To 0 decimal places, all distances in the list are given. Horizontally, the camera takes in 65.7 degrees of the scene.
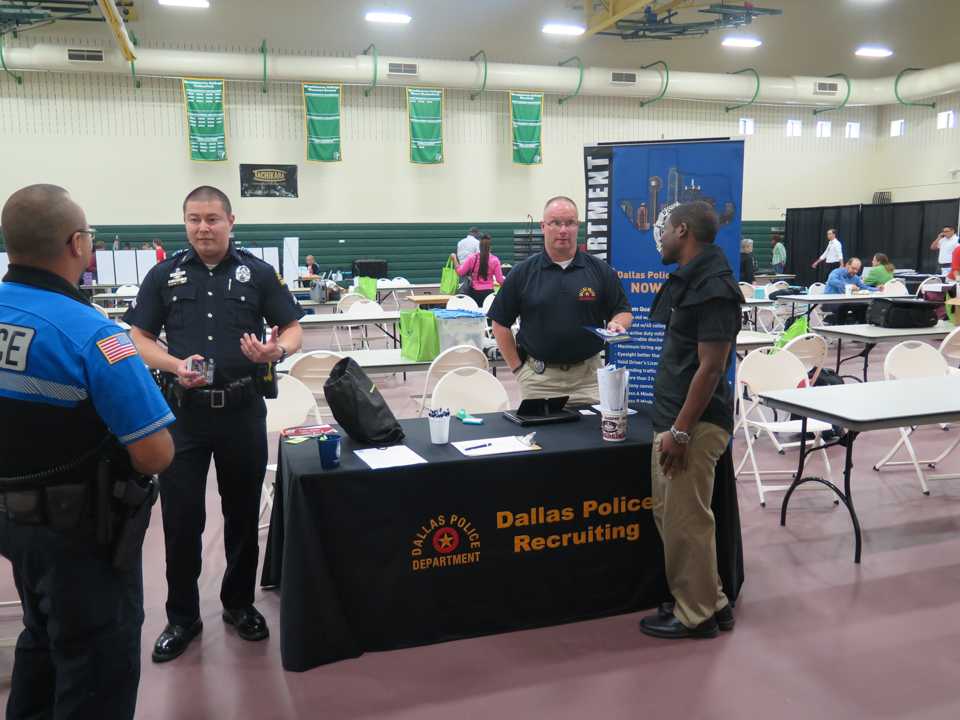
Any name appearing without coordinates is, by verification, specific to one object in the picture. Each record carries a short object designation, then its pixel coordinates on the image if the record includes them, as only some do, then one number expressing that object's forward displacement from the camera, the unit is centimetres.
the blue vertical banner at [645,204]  415
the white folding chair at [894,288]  1051
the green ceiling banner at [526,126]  1500
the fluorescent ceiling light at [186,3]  1133
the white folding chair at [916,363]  489
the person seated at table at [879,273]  1125
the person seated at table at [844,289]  881
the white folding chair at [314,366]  489
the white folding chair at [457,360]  503
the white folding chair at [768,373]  457
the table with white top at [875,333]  634
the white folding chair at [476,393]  402
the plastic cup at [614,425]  289
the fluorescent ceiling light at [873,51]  1497
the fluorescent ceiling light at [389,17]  1218
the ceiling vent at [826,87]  1622
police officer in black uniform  266
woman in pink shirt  950
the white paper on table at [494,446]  279
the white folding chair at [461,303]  828
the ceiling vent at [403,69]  1380
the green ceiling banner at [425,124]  1443
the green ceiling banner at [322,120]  1389
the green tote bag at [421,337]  538
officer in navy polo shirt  350
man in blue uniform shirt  163
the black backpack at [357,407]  284
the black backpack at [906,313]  671
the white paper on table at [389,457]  266
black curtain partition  1766
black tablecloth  259
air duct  1273
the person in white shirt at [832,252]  1535
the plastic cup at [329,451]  256
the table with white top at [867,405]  323
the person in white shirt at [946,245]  1455
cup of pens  285
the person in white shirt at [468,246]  1191
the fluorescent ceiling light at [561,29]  1312
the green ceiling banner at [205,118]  1338
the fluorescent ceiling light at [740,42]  1415
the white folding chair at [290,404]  388
